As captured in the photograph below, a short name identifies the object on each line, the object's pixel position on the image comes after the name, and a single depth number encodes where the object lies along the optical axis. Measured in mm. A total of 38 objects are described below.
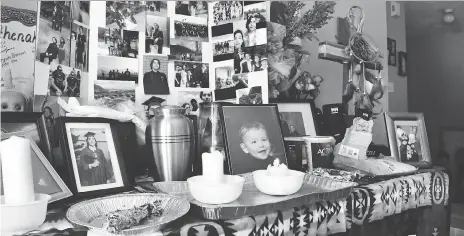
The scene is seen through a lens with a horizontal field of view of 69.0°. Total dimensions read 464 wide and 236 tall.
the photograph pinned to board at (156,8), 1151
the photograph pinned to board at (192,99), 1200
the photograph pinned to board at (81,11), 1000
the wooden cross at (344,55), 1430
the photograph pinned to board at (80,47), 992
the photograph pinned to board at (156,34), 1146
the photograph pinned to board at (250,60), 1186
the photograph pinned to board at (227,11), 1248
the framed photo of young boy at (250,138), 950
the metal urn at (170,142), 885
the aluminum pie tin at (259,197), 676
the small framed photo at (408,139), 1252
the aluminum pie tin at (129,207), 578
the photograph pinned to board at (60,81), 909
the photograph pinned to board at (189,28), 1198
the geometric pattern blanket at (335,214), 645
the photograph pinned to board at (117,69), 1053
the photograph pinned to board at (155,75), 1133
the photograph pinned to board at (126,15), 1078
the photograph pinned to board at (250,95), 1204
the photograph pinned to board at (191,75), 1196
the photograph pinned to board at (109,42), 1056
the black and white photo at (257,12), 1184
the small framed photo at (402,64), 2031
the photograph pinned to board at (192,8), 1210
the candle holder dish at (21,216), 548
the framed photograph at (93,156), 770
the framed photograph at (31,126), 726
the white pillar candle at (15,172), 574
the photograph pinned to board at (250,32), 1177
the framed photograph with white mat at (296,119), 1198
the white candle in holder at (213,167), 708
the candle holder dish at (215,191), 680
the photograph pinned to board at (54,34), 911
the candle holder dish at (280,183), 770
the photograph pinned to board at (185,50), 1193
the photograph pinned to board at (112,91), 1041
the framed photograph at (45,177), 706
